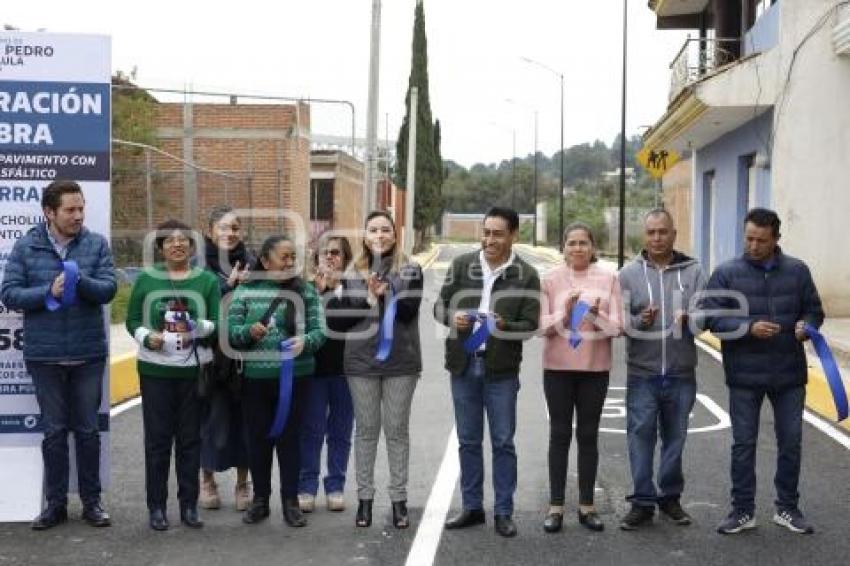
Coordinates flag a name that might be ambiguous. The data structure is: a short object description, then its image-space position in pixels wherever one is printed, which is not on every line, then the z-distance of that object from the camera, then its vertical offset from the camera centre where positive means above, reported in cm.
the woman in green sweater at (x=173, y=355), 604 -68
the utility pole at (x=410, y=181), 3669 +219
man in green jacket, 597 -62
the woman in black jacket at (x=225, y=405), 641 -103
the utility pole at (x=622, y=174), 2920 +196
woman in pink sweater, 597 -64
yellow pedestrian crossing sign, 2534 +199
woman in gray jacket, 606 -67
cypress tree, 5494 +495
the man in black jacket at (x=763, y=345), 598 -60
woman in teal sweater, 604 -59
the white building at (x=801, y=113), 1733 +225
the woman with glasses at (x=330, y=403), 621 -103
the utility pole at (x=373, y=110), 1798 +227
